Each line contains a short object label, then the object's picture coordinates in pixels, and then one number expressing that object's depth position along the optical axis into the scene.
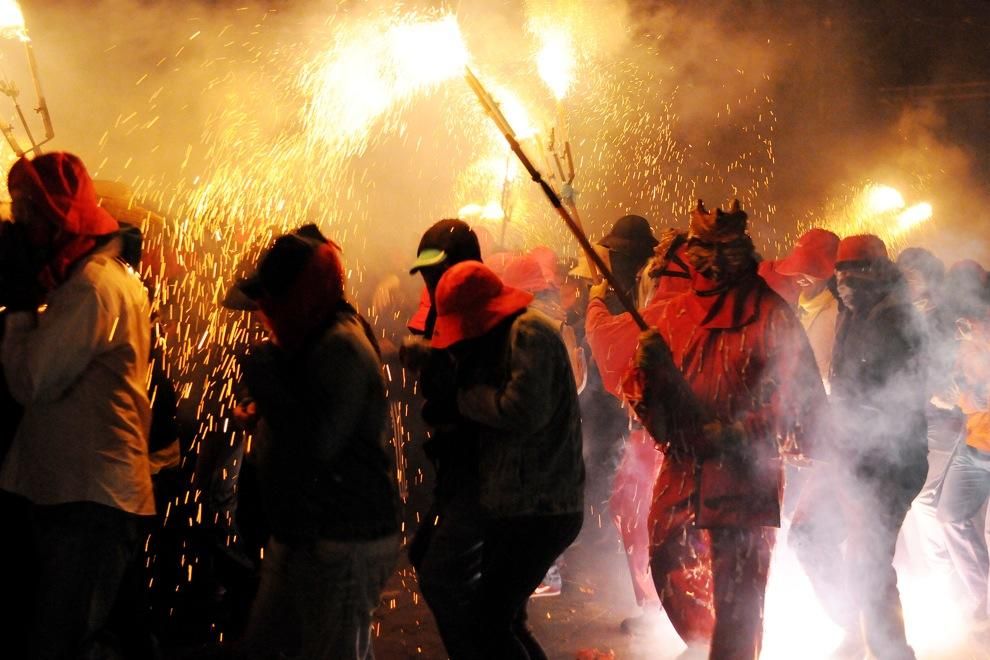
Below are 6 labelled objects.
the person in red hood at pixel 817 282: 5.91
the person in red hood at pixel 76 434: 3.10
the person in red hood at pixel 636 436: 4.88
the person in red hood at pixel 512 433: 3.38
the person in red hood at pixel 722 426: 4.23
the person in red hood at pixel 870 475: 4.66
